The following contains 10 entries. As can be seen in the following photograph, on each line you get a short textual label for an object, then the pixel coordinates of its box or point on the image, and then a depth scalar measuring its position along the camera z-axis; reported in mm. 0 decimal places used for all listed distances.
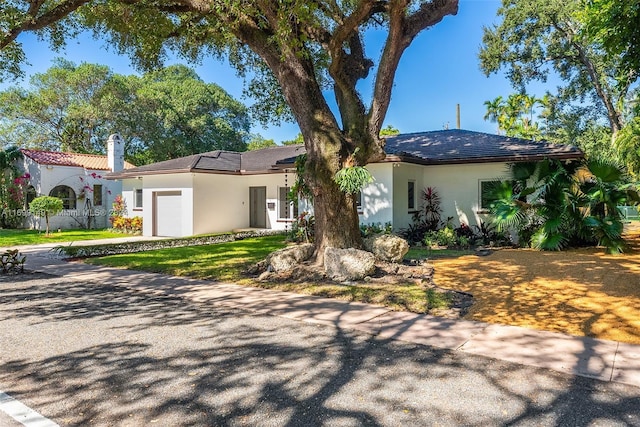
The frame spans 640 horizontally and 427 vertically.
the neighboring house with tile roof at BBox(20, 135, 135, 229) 22500
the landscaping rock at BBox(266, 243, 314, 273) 9578
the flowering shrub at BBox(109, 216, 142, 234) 20703
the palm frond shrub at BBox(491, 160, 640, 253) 12305
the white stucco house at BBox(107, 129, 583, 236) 15039
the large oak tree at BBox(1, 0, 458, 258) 8820
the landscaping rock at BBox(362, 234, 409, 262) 9984
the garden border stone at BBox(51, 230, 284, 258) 13297
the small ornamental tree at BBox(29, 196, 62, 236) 19016
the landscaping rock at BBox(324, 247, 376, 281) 8852
